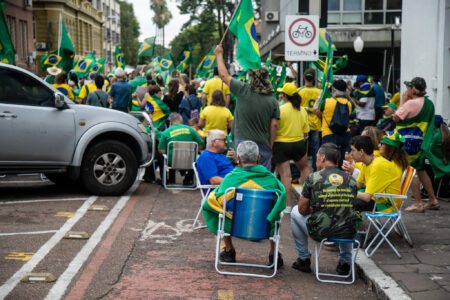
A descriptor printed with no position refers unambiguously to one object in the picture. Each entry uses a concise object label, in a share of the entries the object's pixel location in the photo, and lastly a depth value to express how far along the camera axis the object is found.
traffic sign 13.73
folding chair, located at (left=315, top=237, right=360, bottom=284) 7.20
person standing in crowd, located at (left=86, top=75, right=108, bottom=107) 15.38
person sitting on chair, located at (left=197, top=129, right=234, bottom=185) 9.19
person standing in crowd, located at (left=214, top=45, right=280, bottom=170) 9.88
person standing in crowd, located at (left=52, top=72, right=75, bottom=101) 16.02
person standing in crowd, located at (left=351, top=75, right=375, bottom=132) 16.36
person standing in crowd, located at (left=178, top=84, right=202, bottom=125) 16.33
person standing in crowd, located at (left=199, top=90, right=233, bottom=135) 12.89
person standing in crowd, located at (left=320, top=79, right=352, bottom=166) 12.33
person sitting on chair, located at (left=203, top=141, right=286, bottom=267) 7.54
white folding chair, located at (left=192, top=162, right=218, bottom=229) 9.03
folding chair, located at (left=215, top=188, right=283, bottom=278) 7.34
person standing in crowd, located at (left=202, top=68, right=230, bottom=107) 15.65
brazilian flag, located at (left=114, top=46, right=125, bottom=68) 27.94
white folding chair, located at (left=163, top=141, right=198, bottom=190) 12.59
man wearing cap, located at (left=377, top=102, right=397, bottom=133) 12.87
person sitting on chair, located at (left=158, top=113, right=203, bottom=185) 12.79
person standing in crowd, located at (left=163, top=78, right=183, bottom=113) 16.52
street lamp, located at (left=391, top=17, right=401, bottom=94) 23.60
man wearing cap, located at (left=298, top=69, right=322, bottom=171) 13.45
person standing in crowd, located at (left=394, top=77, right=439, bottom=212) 10.68
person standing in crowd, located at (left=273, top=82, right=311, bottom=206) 10.77
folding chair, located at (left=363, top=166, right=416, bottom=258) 8.04
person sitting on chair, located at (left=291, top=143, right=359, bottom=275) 7.19
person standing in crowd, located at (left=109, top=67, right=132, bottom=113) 15.95
